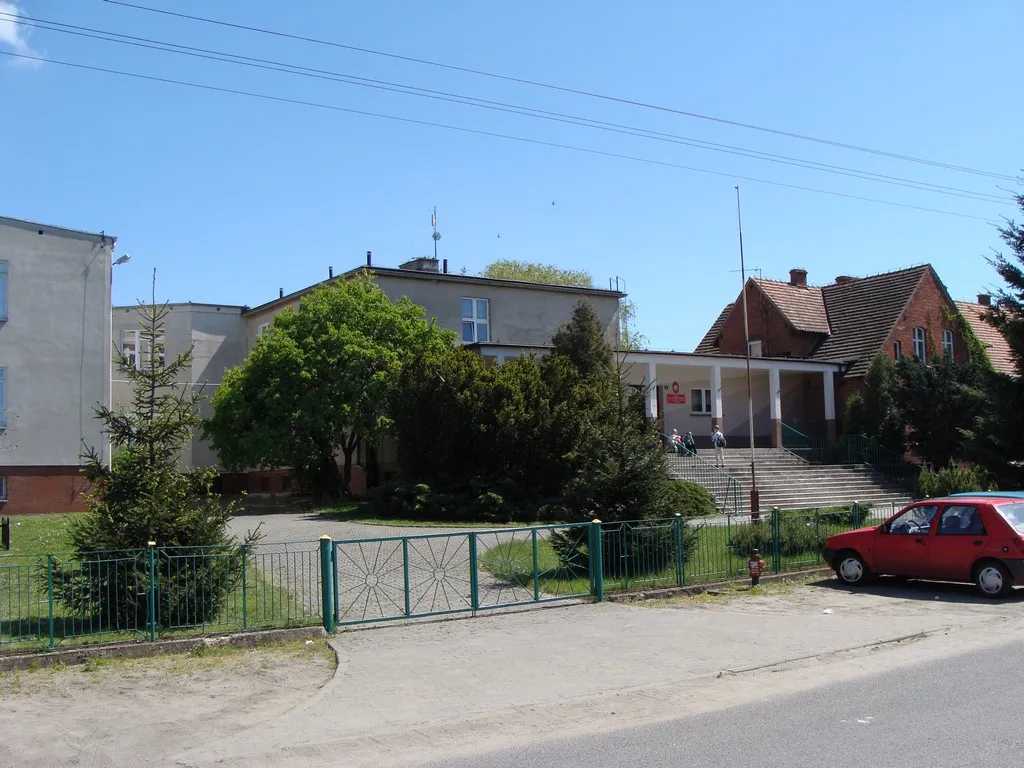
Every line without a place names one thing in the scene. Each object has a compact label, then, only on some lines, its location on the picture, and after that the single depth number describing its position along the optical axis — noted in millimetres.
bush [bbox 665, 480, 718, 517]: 24798
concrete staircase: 29766
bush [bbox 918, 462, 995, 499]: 25125
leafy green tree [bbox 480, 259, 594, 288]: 68438
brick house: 40219
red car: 13438
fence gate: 12406
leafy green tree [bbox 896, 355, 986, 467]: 33625
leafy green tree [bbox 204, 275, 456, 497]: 29688
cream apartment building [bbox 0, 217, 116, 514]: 29172
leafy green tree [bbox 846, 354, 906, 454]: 35531
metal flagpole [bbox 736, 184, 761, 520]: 23522
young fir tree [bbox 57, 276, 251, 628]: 10906
